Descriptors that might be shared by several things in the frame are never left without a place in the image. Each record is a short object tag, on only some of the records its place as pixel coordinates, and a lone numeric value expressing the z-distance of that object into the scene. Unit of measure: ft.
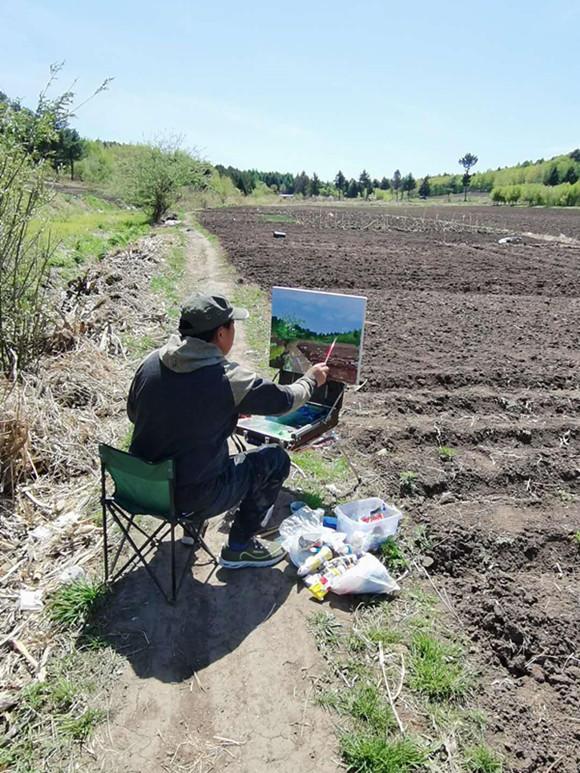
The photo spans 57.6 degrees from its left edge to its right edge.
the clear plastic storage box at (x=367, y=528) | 12.11
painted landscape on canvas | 13.60
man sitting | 9.70
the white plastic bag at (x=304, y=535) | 11.88
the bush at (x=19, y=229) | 16.16
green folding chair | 9.45
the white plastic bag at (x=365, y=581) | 10.87
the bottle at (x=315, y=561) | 11.44
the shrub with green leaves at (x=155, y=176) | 104.58
